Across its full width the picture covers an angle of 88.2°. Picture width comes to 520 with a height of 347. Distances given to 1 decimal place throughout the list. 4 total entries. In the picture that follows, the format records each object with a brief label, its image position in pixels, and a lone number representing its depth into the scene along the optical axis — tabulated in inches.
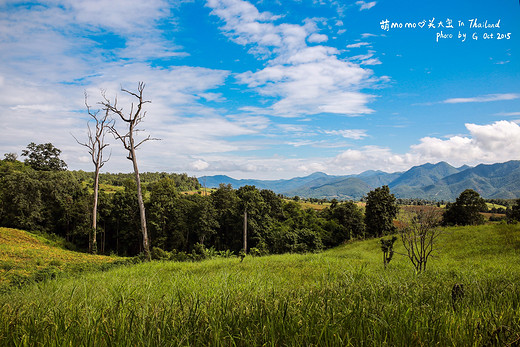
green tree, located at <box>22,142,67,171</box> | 1796.3
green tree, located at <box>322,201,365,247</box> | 1694.1
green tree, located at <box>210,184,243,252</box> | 1520.7
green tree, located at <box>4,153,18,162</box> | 2148.9
